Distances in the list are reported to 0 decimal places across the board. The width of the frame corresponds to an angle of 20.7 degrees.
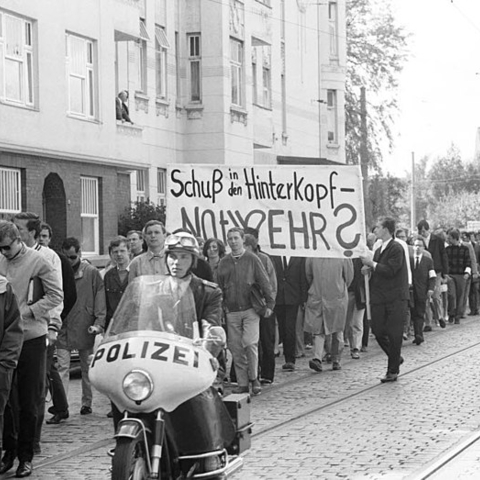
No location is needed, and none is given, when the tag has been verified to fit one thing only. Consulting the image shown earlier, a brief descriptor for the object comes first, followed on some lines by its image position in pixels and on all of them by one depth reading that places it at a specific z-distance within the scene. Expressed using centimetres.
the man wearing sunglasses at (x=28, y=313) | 981
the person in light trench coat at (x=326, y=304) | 1705
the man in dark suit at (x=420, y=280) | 2214
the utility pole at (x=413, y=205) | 7816
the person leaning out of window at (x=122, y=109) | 2905
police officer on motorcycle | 848
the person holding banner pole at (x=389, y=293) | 1548
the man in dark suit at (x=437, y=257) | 2598
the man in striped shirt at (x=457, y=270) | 2775
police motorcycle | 726
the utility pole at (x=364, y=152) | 5312
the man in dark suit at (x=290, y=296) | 1758
